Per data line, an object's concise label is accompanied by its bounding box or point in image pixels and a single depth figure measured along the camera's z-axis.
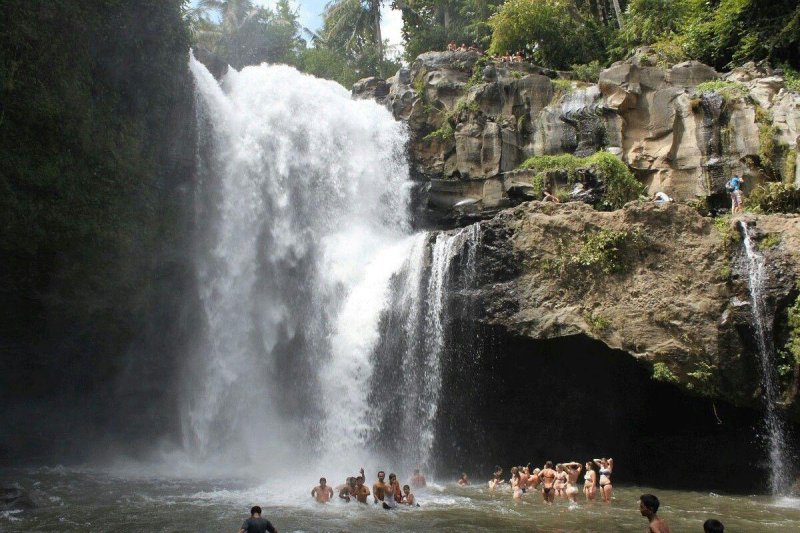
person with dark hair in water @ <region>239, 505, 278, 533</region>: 8.23
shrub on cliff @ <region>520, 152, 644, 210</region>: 20.48
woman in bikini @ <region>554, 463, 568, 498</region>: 14.68
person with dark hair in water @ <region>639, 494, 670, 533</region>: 6.04
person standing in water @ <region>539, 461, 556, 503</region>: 14.18
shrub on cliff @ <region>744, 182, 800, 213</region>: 17.97
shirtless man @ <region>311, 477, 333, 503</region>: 13.54
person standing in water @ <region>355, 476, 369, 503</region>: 13.65
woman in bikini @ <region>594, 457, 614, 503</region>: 14.46
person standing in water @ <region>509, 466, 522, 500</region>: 14.66
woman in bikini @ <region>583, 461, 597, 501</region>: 14.77
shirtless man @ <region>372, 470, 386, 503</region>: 13.40
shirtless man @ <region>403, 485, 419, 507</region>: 13.33
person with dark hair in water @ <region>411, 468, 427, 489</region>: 15.92
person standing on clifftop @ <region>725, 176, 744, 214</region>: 18.34
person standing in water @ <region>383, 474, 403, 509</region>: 13.20
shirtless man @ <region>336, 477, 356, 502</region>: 13.74
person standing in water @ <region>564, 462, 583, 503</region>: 14.47
